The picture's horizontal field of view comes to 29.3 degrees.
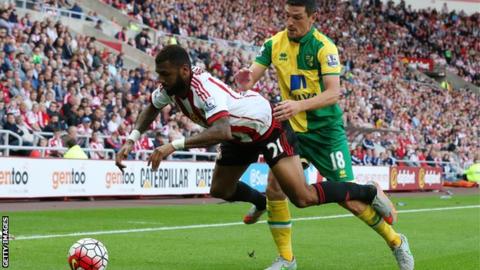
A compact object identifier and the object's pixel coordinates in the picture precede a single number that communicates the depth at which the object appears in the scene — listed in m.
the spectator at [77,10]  30.66
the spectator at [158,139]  24.17
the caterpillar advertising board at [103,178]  19.28
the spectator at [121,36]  31.44
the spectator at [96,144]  22.23
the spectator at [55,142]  21.27
